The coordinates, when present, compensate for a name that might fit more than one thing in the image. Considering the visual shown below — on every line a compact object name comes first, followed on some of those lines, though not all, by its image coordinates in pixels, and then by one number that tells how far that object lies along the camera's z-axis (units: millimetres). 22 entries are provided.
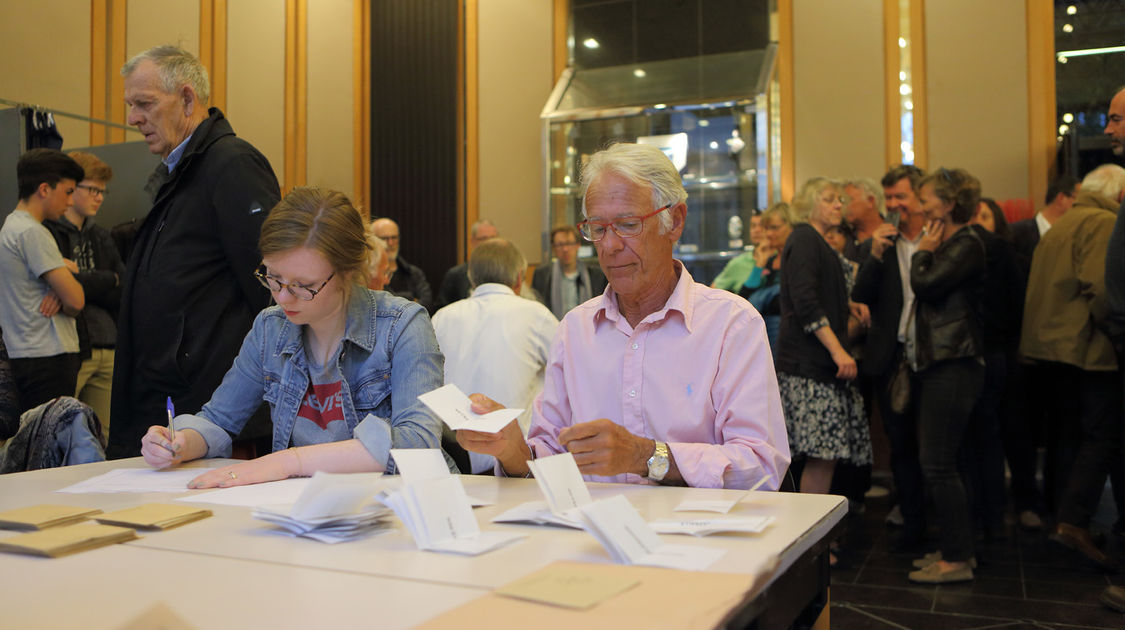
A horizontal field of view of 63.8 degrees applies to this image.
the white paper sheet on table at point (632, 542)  1184
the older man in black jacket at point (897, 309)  4156
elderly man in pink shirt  1821
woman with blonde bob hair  3916
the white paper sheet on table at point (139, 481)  1818
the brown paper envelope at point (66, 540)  1293
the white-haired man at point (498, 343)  3580
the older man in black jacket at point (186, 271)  2631
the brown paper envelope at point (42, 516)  1442
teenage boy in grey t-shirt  3893
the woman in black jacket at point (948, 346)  3664
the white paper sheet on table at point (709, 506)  1478
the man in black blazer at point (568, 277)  6180
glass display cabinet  6355
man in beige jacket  3898
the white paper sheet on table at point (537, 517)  1410
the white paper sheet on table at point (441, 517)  1305
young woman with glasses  2078
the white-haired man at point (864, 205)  5047
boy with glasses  4328
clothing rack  4625
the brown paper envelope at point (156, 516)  1444
